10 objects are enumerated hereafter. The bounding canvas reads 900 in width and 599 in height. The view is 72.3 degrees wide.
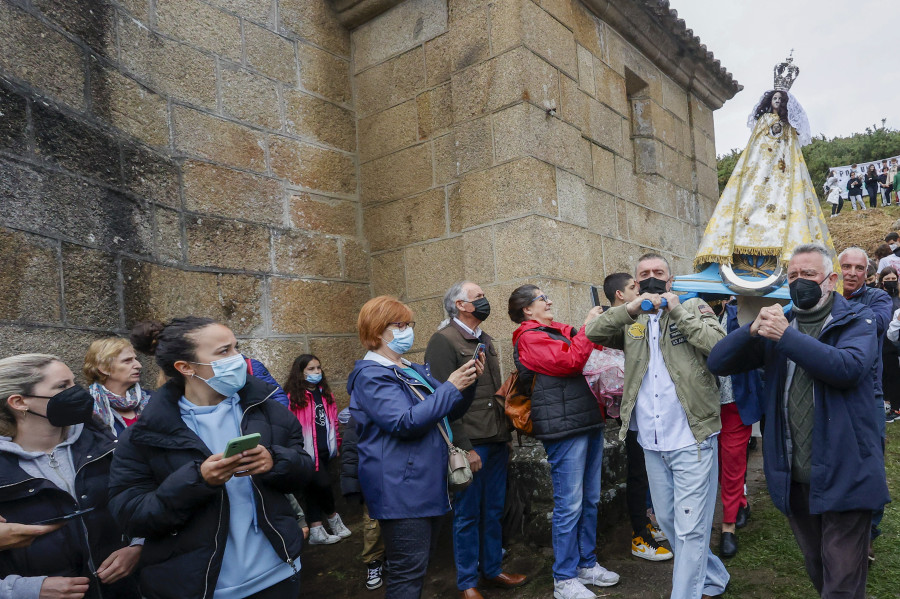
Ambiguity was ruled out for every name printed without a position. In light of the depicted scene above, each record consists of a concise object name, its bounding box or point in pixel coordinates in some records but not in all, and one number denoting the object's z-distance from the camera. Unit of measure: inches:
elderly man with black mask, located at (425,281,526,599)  140.5
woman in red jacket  136.4
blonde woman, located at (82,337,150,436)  124.5
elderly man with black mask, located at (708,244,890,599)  91.5
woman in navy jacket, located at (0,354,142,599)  83.5
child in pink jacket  185.6
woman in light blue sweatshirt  77.9
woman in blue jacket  105.0
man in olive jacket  115.0
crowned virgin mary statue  162.6
